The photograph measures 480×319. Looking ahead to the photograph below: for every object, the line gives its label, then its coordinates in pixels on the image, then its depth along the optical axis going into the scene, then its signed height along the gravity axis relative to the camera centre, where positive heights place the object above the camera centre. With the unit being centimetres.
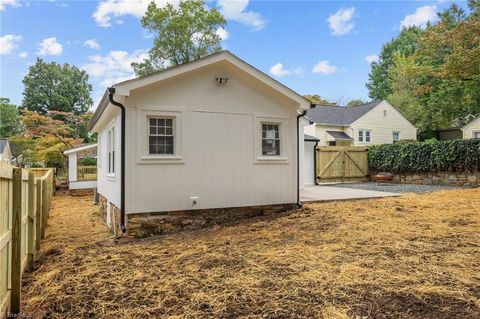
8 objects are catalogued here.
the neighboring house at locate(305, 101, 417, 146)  2302 +300
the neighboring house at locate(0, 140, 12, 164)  2341 +160
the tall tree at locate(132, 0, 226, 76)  2634 +1059
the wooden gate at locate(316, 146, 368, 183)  1722 +22
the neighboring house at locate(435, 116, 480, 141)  2205 +243
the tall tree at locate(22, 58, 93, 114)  3900 +947
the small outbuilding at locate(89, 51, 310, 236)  674 +52
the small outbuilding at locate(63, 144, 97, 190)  1435 -16
